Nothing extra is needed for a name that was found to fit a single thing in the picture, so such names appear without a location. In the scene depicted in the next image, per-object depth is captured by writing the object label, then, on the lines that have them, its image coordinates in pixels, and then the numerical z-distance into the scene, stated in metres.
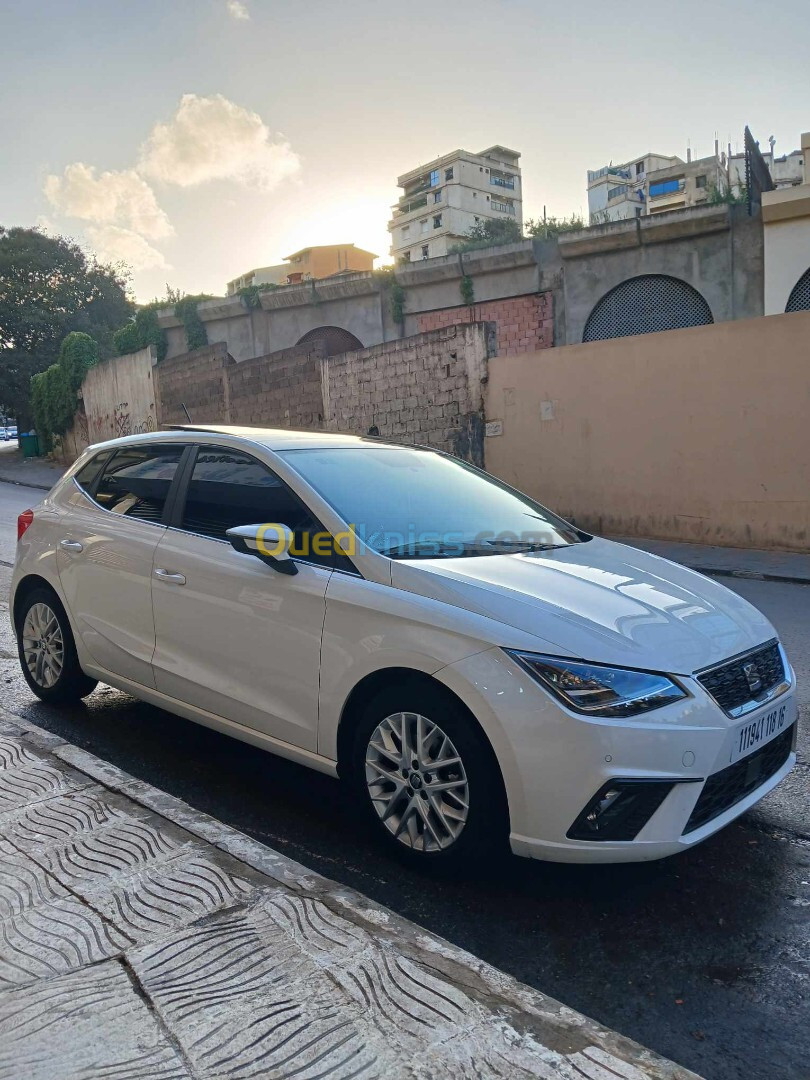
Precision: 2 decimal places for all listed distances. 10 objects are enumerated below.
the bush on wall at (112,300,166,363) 27.44
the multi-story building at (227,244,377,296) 65.48
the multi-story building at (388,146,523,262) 82.06
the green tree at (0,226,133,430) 37.44
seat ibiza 2.90
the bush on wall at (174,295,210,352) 26.58
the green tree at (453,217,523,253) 21.55
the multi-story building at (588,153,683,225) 85.15
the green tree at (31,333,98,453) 29.77
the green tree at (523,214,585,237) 21.43
